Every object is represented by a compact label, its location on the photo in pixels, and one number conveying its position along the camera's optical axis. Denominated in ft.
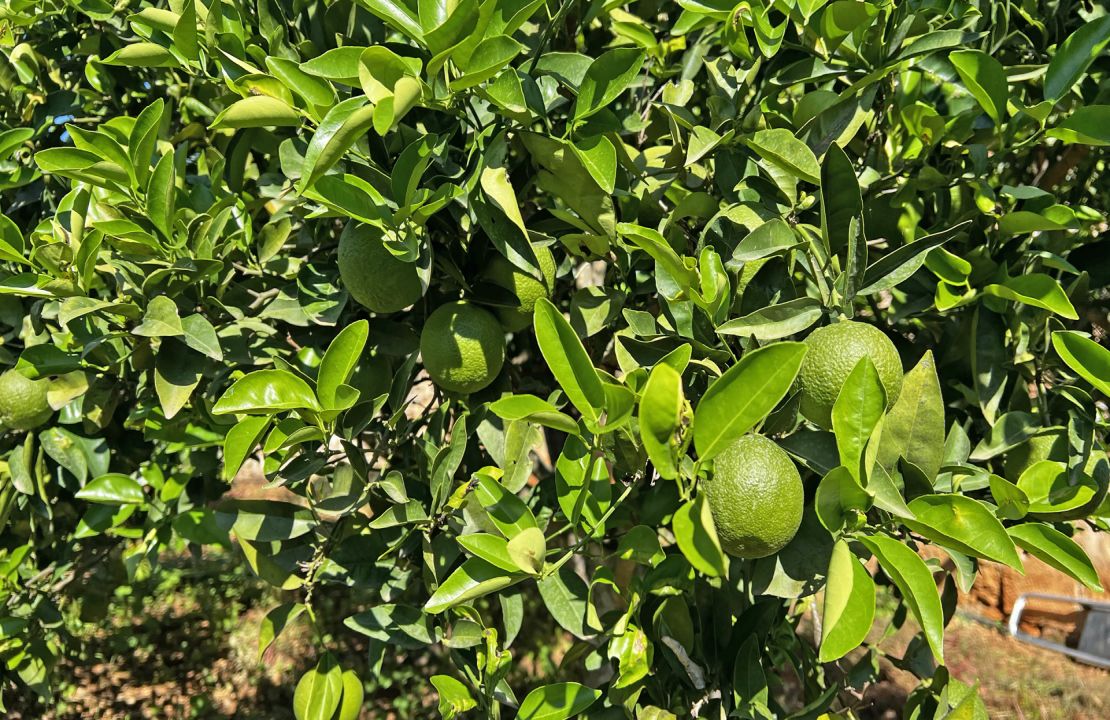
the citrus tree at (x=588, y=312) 2.88
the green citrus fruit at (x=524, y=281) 3.60
